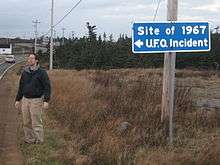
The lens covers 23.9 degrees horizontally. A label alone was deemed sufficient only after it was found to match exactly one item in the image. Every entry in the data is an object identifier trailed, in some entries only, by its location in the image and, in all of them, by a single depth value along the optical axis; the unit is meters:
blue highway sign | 8.97
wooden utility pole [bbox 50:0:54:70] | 47.50
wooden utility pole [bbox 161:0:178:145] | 9.39
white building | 164.88
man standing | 10.26
